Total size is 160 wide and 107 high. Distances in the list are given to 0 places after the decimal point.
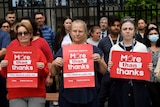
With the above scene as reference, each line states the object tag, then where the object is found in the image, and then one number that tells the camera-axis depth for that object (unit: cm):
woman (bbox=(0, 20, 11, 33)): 1100
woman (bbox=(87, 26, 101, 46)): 1187
